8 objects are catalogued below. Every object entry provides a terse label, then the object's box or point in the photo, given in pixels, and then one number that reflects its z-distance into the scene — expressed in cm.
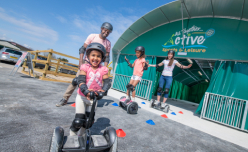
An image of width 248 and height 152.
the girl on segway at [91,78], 156
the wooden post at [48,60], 595
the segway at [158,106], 416
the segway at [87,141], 113
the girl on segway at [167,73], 436
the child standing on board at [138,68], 363
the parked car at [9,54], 1105
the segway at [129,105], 318
